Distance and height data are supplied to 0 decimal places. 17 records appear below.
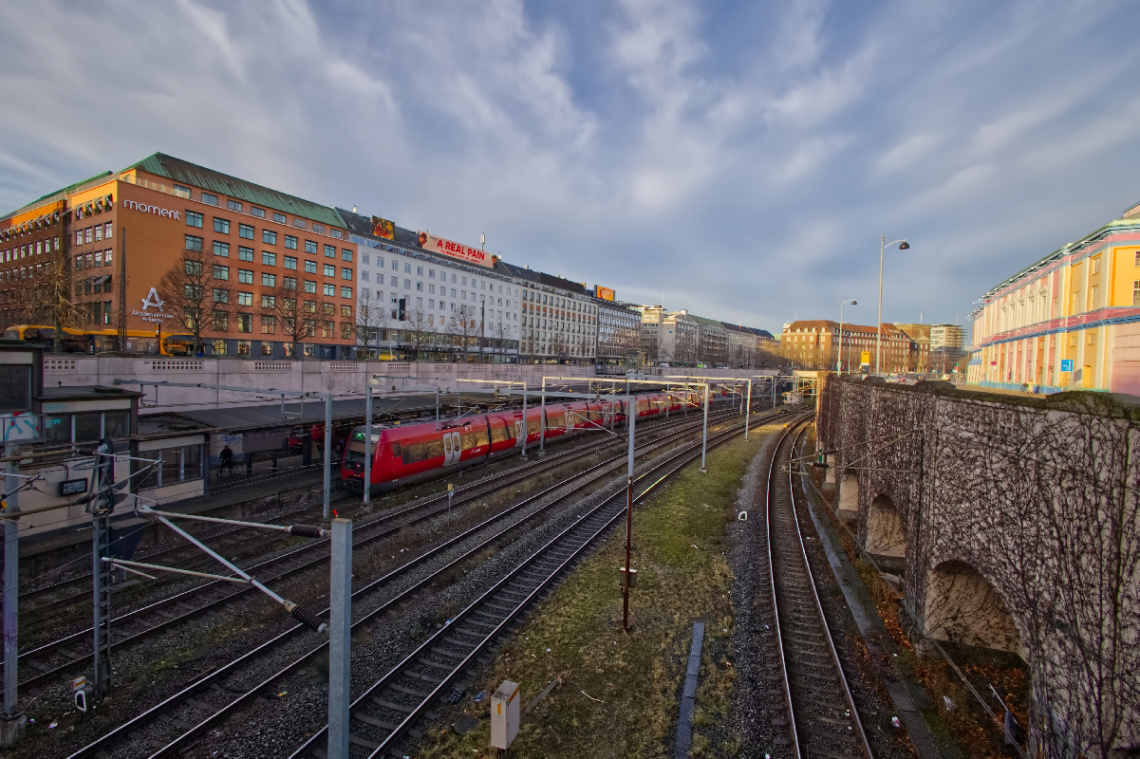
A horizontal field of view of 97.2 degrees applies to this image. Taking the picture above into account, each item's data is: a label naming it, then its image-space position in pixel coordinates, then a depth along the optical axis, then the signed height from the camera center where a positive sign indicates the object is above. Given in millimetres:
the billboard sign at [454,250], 75500 +17500
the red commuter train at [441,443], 19750 -3853
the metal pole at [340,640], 5590 -3247
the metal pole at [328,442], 16767 -2906
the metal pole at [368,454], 18953 -3649
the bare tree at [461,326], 75688 +5342
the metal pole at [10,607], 6977 -3754
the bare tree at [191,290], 32312 +4509
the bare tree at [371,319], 61906 +5027
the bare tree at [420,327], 69875 +4676
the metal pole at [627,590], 10859 -4909
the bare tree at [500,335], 85812 +4578
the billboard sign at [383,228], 67631 +17702
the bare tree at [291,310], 44938 +4423
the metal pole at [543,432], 29469 -4111
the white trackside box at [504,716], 7250 -5141
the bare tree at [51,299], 26609 +2991
